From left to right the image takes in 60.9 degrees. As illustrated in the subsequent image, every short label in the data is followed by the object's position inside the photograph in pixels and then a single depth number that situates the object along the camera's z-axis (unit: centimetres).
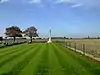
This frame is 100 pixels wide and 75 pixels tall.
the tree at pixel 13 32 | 5895
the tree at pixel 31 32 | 6746
